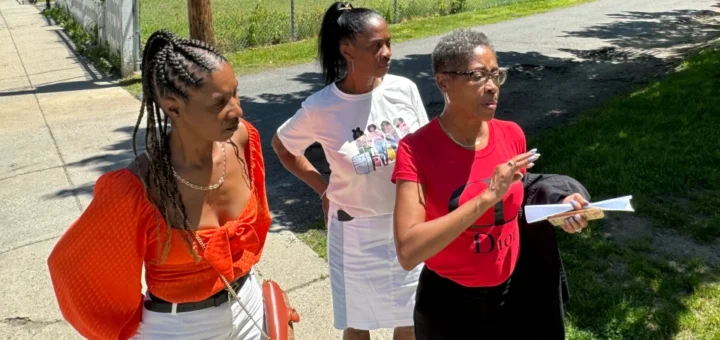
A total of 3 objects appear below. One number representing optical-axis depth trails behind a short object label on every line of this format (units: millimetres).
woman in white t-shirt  2639
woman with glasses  2090
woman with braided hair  1821
